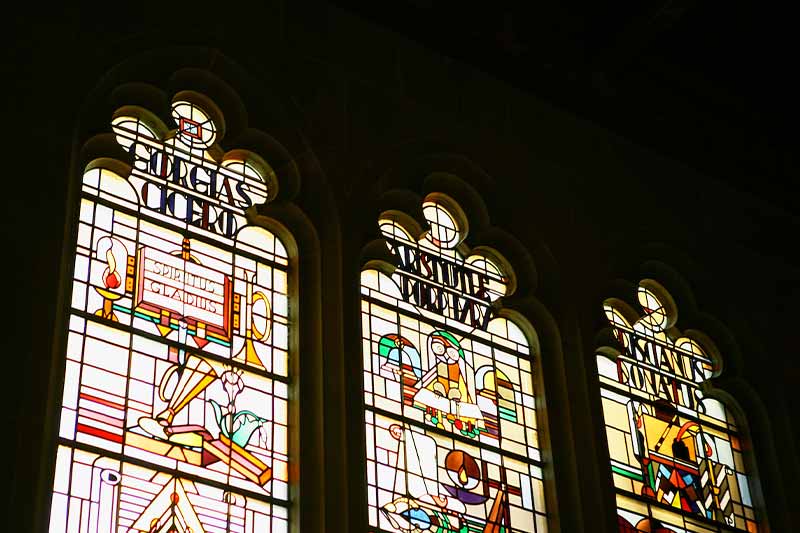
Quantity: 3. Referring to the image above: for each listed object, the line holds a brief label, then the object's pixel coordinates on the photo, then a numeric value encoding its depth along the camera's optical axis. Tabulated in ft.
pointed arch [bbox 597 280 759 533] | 33.60
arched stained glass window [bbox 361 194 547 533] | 30.07
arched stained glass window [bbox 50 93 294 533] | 26.66
